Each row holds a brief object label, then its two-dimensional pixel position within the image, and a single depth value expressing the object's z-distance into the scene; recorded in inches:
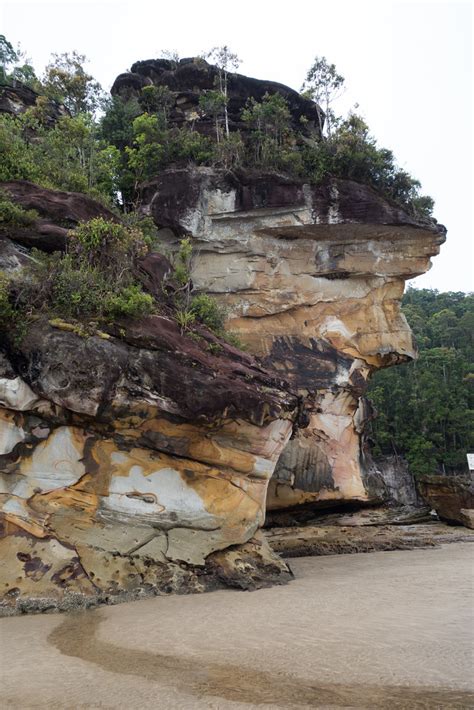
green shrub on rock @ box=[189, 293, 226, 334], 506.6
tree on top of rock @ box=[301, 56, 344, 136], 829.8
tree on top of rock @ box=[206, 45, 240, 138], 820.5
